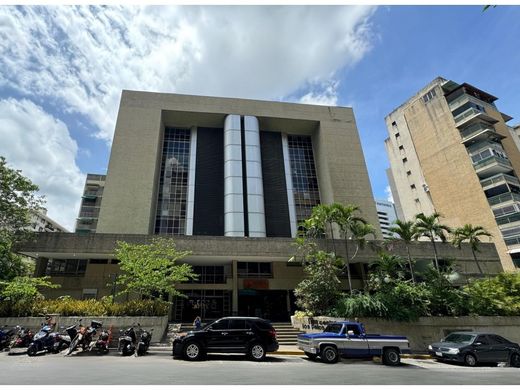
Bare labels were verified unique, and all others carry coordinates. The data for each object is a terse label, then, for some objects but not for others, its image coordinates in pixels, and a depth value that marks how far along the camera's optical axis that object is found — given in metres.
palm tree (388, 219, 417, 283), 21.84
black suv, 11.40
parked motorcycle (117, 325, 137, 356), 12.48
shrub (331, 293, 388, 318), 17.31
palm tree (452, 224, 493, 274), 25.69
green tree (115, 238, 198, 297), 17.44
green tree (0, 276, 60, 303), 15.69
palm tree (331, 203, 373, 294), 21.08
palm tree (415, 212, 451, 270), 23.08
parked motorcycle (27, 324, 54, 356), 11.77
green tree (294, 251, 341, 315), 19.09
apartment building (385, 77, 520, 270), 35.72
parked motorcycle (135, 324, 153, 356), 12.43
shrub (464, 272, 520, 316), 19.53
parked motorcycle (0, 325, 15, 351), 12.97
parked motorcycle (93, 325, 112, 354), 12.51
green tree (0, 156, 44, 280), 18.23
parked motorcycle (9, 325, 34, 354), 13.05
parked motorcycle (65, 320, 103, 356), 12.19
